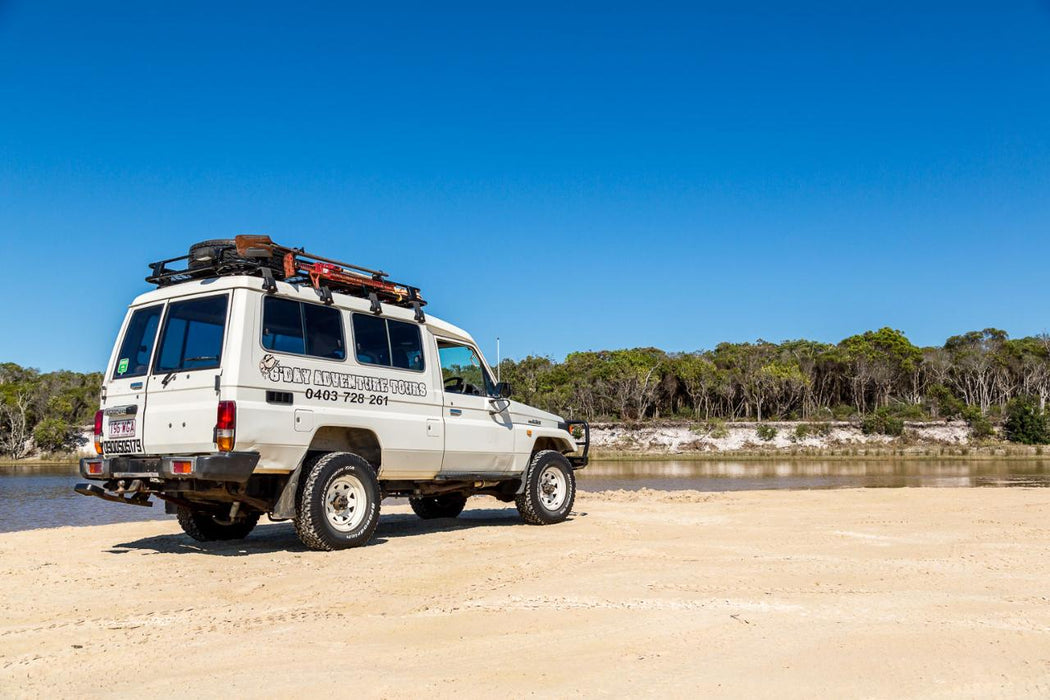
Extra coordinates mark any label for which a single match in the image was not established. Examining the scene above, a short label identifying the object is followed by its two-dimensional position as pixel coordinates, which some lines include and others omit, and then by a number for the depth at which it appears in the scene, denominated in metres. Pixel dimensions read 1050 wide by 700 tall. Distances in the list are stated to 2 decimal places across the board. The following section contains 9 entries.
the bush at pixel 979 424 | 57.25
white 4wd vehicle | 7.73
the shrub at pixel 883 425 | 57.53
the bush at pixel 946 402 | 63.00
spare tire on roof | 8.27
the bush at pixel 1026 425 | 54.66
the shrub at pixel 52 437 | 64.75
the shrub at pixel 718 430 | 59.38
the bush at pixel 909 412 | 61.34
